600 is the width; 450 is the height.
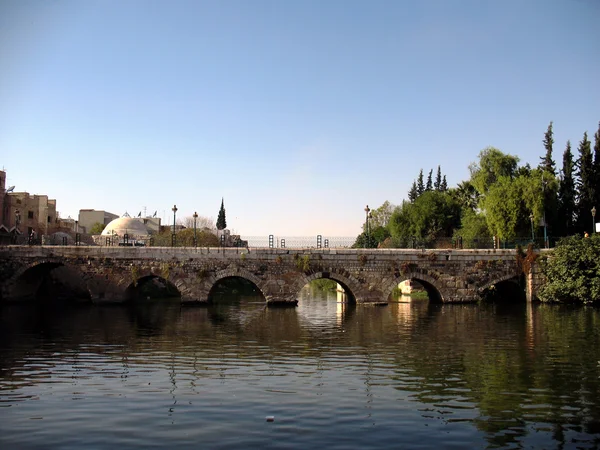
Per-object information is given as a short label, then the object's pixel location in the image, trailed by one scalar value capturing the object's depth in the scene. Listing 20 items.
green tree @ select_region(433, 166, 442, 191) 78.31
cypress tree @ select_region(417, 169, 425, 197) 80.01
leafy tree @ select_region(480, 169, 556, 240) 40.31
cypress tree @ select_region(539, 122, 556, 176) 49.46
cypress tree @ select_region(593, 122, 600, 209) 44.66
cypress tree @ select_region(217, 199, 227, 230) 87.75
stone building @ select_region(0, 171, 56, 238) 52.96
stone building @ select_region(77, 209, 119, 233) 73.56
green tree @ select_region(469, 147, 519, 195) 49.00
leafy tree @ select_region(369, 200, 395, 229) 81.56
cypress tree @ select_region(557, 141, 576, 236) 45.56
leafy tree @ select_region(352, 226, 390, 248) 68.41
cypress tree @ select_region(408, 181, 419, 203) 80.69
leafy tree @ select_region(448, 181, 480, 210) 56.34
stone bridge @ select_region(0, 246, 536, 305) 32.06
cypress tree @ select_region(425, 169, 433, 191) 79.75
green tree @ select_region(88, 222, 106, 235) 68.06
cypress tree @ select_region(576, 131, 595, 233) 44.94
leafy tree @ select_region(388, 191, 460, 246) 57.09
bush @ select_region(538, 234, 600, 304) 31.25
